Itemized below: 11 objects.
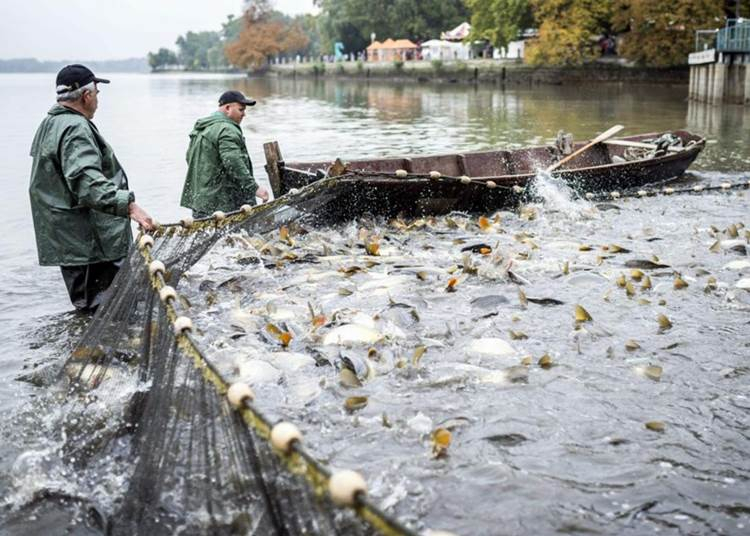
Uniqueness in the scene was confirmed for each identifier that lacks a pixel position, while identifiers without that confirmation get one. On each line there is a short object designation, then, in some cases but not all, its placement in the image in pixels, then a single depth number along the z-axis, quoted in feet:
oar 47.52
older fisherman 20.97
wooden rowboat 36.99
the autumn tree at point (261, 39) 431.02
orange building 298.76
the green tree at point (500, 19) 200.54
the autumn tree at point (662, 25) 163.73
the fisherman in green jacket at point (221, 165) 30.19
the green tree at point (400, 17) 303.48
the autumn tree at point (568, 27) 182.29
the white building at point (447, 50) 284.00
